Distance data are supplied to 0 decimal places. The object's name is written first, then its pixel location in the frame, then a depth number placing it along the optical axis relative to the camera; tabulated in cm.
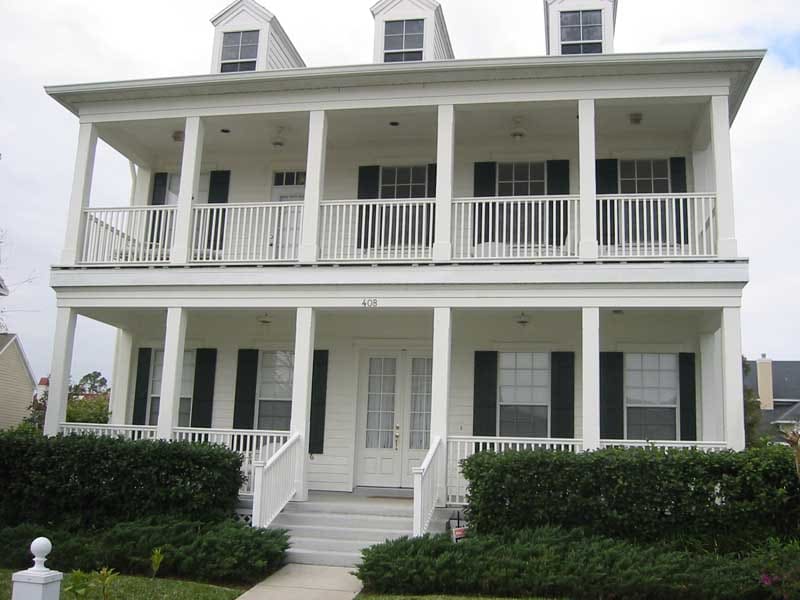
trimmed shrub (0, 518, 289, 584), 900
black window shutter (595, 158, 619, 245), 1344
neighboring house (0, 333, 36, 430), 3600
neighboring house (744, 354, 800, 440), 4338
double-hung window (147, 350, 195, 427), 1474
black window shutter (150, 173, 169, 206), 1539
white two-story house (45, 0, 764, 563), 1159
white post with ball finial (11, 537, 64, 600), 537
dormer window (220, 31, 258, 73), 1474
